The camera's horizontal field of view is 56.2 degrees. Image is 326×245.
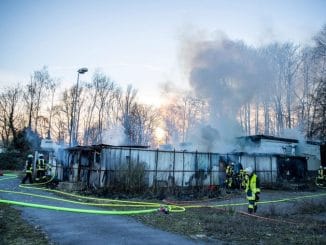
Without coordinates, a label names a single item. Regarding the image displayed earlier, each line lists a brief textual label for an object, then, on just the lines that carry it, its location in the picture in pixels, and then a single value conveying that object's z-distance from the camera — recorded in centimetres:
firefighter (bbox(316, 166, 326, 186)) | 2489
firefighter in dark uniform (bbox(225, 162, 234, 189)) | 2117
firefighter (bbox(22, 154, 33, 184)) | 2009
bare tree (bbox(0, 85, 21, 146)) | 5372
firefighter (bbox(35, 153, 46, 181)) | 2156
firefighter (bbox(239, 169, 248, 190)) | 2111
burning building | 1770
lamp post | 2188
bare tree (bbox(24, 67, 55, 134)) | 5231
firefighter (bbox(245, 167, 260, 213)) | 1098
